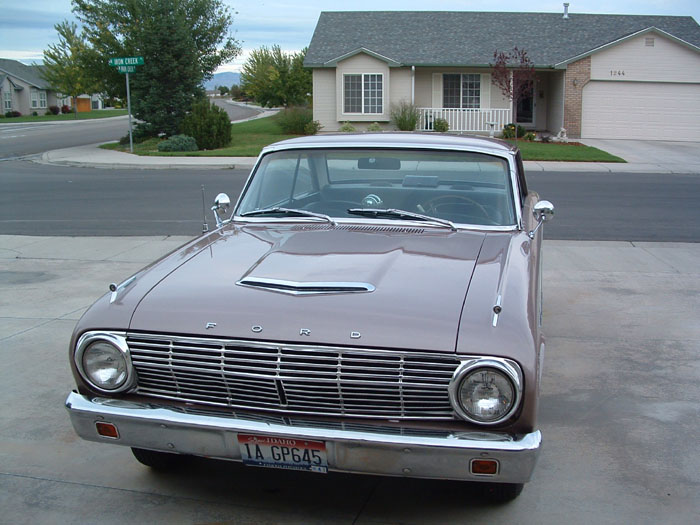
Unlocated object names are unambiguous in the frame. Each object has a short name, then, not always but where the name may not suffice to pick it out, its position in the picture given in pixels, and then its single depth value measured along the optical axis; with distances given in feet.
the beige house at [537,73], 94.58
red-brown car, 10.34
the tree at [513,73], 89.61
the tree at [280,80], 132.36
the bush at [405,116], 92.27
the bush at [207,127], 87.10
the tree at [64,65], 219.00
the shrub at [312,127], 94.35
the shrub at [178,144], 84.17
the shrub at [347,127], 90.74
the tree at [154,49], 90.99
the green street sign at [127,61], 76.23
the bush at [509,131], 91.50
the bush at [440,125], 92.22
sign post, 76.18
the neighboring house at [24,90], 235.81
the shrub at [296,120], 98.73
